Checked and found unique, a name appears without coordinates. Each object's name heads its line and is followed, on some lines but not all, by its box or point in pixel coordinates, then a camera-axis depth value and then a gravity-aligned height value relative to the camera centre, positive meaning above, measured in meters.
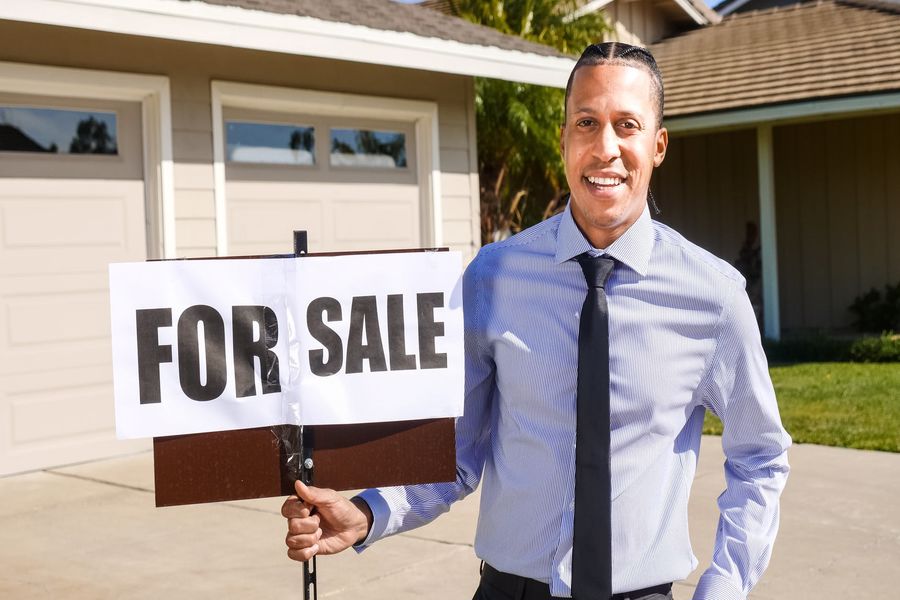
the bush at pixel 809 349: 12.66 -0.93
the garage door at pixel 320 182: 8.52 +0.81
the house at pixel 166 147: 7.27 +1.02
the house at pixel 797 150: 13.44 +1.69
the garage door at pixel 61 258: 7.26 +0.22
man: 1.98 -0.22
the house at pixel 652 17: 18.66 +4.37
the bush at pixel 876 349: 12.19 -0.91
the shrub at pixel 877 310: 14.44 -0.57
